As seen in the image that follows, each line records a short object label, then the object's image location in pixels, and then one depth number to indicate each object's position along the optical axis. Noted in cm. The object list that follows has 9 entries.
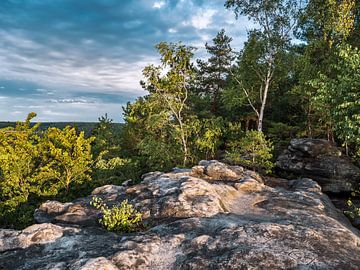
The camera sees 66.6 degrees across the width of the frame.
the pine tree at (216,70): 4248
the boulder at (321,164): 2466
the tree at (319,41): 2367
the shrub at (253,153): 2511
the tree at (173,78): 3031
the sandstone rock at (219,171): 1995
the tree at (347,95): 1449
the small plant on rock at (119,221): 1016
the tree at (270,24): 3156
